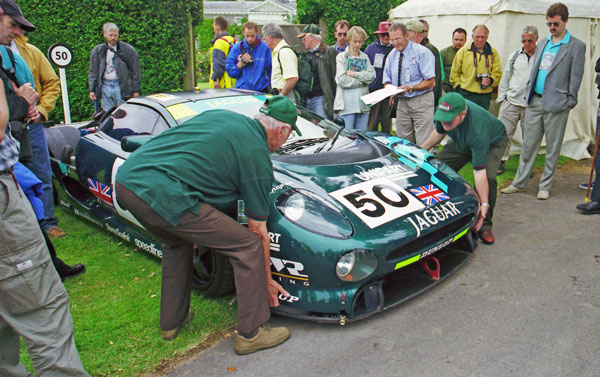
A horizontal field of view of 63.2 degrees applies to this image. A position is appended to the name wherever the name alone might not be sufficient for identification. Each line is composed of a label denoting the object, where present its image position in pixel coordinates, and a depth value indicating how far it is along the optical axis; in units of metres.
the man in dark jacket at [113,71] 7.29
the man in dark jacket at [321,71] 6.67
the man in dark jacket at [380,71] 6.63
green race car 2.87
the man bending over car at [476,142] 3.95
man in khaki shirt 6.25
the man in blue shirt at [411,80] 5.71
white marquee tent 7.20
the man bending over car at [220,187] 2.48
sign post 6.79
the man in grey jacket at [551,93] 5.14
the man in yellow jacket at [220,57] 7.59
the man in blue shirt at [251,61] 6.56
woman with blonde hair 6.11
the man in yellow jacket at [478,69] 6.62
